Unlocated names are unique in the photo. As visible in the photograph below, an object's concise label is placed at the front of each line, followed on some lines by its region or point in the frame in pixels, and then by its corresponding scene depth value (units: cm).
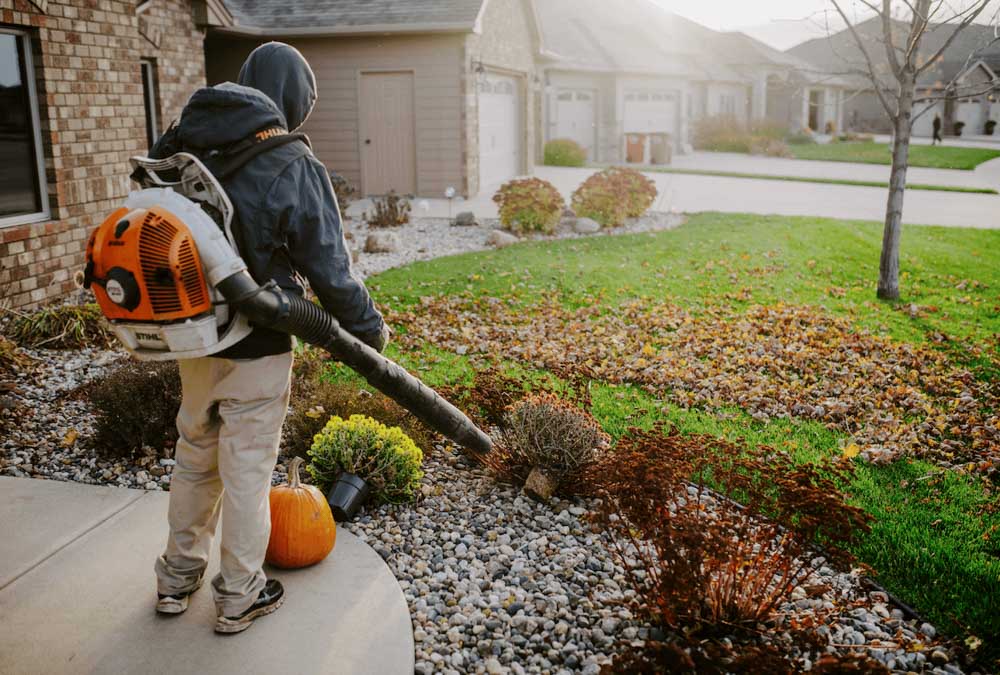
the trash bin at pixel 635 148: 2925
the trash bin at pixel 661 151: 2892
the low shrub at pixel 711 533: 294
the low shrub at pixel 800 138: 3738
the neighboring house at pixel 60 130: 788
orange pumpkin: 350
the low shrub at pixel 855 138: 3988
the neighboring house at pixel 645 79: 2908
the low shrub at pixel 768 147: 3160
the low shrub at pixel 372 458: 425
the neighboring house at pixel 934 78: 4422
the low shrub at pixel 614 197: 1379
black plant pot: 409
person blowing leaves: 281
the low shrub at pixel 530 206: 1301
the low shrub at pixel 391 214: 1364
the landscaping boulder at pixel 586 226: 1346
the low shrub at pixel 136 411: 468
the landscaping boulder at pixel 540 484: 428
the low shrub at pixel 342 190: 1359
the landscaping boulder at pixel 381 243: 1159
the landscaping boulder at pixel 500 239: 1221
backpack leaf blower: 253
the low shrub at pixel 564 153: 2591
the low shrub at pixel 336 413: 477
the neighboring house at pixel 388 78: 1669
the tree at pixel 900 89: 812
